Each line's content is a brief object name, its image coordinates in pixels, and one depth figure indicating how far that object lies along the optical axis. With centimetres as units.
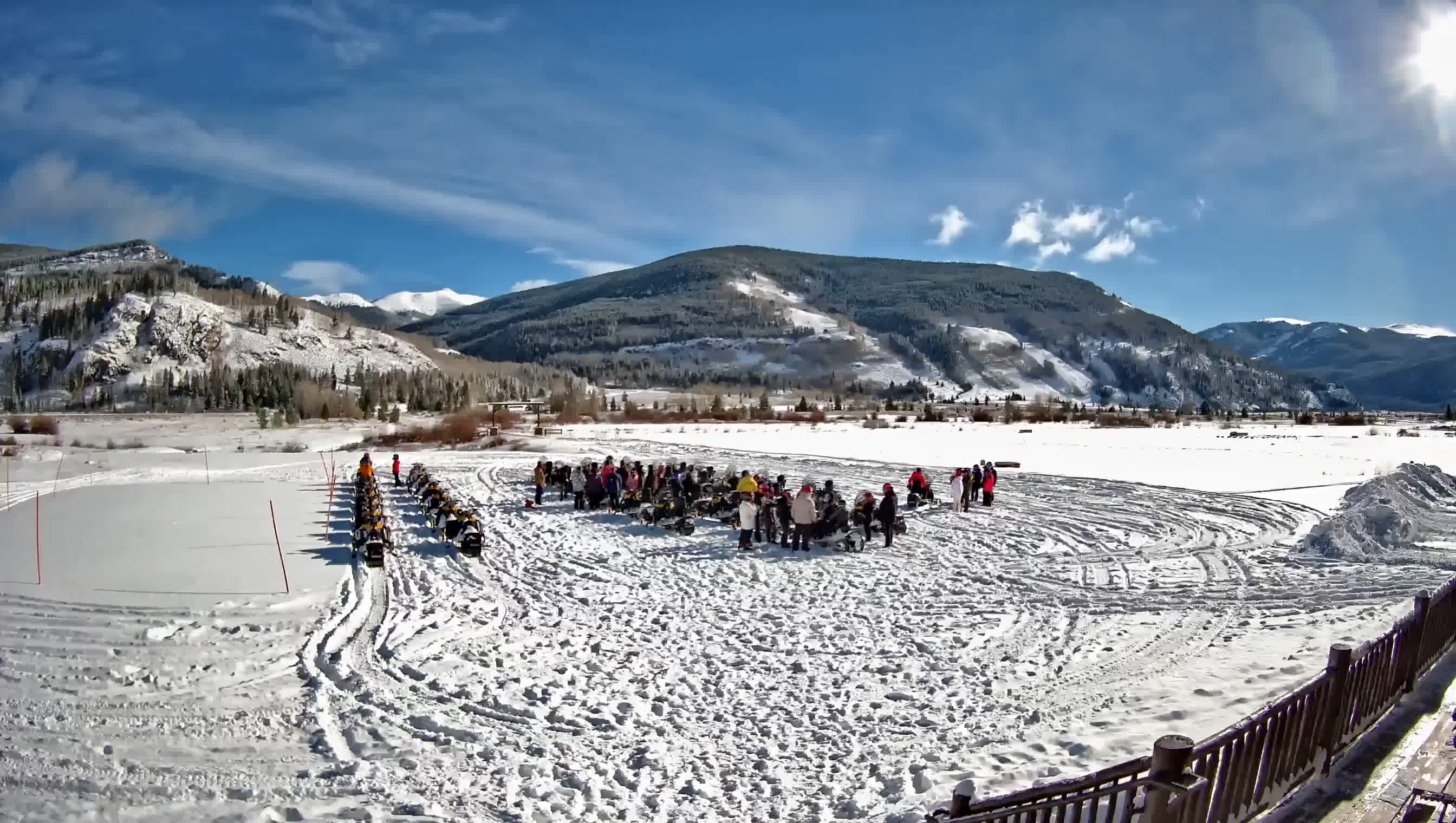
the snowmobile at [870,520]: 1736
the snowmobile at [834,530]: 1678
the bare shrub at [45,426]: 5488
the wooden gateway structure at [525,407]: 8809
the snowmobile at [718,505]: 1992
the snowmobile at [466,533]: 1565
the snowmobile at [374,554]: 1474
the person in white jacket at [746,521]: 1680
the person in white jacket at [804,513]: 1655
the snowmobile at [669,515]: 1855
